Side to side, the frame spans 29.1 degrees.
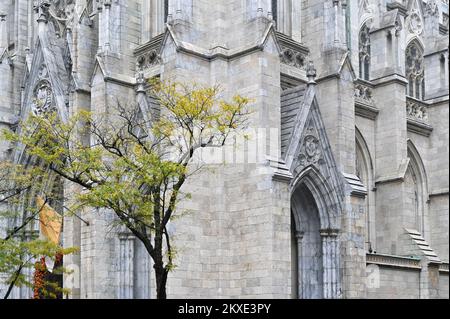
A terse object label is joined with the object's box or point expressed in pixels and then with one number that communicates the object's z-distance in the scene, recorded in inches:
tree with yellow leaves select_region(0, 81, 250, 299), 758.5
